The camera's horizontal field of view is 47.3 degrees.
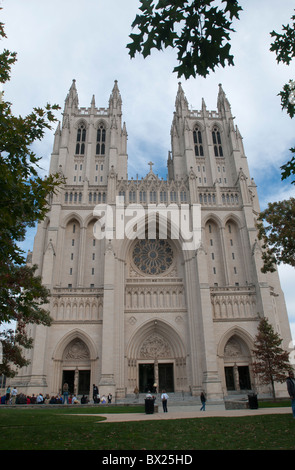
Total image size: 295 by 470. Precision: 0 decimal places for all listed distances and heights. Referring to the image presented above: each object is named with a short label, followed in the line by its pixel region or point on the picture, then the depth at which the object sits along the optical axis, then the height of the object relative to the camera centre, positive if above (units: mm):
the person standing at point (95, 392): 25741 -61
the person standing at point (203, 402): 19548 -747
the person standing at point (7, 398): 24172 -299
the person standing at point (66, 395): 25447 -211
